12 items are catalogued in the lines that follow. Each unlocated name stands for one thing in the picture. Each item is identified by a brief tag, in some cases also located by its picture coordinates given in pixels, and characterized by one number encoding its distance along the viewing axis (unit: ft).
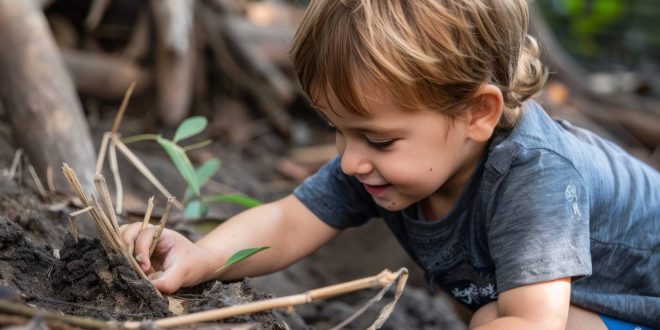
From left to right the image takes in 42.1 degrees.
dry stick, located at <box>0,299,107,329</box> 4.22
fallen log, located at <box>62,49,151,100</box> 14.96
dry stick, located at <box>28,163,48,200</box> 8.02
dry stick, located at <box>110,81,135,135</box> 7.78
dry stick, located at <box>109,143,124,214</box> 8.00
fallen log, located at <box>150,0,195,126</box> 14.02
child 6.11
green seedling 7.84
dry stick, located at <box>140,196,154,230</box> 6.08
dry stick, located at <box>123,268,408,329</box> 4.71
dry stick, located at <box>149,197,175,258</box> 5.95
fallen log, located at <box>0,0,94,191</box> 8.50
